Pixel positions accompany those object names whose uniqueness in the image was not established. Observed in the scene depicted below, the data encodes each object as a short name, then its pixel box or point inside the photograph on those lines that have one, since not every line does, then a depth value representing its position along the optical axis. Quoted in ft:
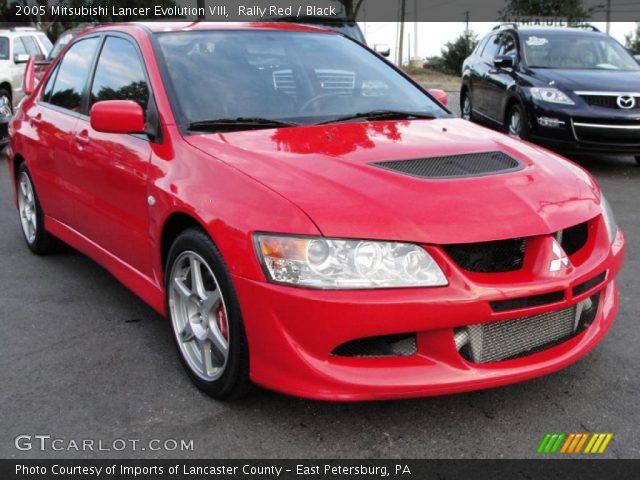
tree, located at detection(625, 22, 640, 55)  185.47
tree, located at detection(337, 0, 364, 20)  94.12
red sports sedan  8.80
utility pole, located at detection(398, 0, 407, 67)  118.00
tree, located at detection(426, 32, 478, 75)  176.04
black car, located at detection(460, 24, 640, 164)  27.35
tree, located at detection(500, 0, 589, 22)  150.10
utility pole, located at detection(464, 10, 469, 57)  174.40
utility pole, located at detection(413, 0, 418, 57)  182.75
